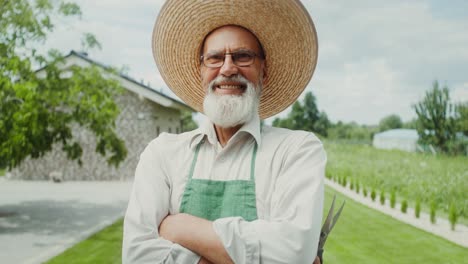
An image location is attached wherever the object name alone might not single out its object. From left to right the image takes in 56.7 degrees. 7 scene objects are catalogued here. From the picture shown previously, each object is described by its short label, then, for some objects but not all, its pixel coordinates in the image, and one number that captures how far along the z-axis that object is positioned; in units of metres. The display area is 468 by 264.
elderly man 1.64
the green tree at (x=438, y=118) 31.05
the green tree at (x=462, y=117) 29.66
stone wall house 16.88
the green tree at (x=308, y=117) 67.95
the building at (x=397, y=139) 62.98
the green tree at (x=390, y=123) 106.59
